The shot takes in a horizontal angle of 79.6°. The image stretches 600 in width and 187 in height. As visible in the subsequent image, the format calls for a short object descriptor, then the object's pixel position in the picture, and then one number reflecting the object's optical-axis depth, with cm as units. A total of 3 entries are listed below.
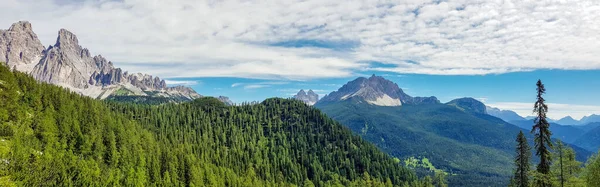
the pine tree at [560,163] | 6284
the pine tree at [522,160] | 7619
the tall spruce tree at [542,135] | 6353
